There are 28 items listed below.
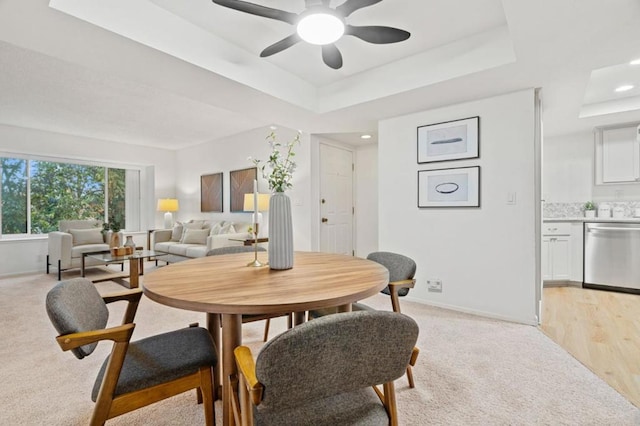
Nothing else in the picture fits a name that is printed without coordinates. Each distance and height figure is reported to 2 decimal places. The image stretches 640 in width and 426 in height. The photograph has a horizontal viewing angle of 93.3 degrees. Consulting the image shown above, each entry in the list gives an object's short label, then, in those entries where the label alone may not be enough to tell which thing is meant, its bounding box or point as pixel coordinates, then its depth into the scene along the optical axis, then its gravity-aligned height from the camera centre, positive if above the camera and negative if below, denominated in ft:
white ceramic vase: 5.06 -0.37
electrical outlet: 10.56 -2.63
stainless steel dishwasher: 11.72 -1.82
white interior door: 15.78 +0.64
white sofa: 15.78 -1.47
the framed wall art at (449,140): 9.79 +2.39
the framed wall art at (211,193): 19.65 +1.28
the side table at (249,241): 14.87 -1.45
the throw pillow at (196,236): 17.60 -1.43
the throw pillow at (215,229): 17.28 -1.00
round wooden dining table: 3.35 -1.00
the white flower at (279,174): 5.27 +0.67
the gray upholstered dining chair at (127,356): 3.32 -1.92
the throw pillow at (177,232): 19.24 -1.30
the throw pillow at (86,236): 16.46 -1.32
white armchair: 15.16 -1.62
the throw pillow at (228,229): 16.76 -0.97
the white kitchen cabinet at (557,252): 13.03 -1.81
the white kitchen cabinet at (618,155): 12.55 +2.37
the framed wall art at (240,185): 17.66 +1.62
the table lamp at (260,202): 15.01 +0.47
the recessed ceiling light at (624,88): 10.58 +4.35
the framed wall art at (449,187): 9.82 +0.80
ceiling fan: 5.39 +3.58
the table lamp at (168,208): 20.88 +0.27
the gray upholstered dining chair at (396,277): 5.70 -1.33
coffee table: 13.02 -2.12
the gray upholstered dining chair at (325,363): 2.32 -1.24
